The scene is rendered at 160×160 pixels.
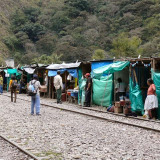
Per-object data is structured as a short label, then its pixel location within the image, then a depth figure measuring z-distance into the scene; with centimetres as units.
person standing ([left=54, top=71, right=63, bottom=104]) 1772
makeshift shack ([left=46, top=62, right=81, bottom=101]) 1875
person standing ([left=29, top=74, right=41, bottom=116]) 1300
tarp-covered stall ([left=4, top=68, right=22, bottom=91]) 2886
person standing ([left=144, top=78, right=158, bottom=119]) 1158
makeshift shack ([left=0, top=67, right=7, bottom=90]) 3459
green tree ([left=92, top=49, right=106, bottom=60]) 4628
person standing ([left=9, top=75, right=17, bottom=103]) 1789
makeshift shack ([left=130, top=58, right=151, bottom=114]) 1294
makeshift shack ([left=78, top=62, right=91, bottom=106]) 1722
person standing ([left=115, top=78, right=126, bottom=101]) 1507
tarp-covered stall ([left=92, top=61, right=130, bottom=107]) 1557
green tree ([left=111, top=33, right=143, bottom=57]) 4595
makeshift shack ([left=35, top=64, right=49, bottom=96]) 2394
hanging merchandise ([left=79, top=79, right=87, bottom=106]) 1711
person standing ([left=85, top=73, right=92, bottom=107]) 1648
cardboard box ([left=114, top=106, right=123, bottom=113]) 1406
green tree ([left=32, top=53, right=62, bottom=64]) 5147
